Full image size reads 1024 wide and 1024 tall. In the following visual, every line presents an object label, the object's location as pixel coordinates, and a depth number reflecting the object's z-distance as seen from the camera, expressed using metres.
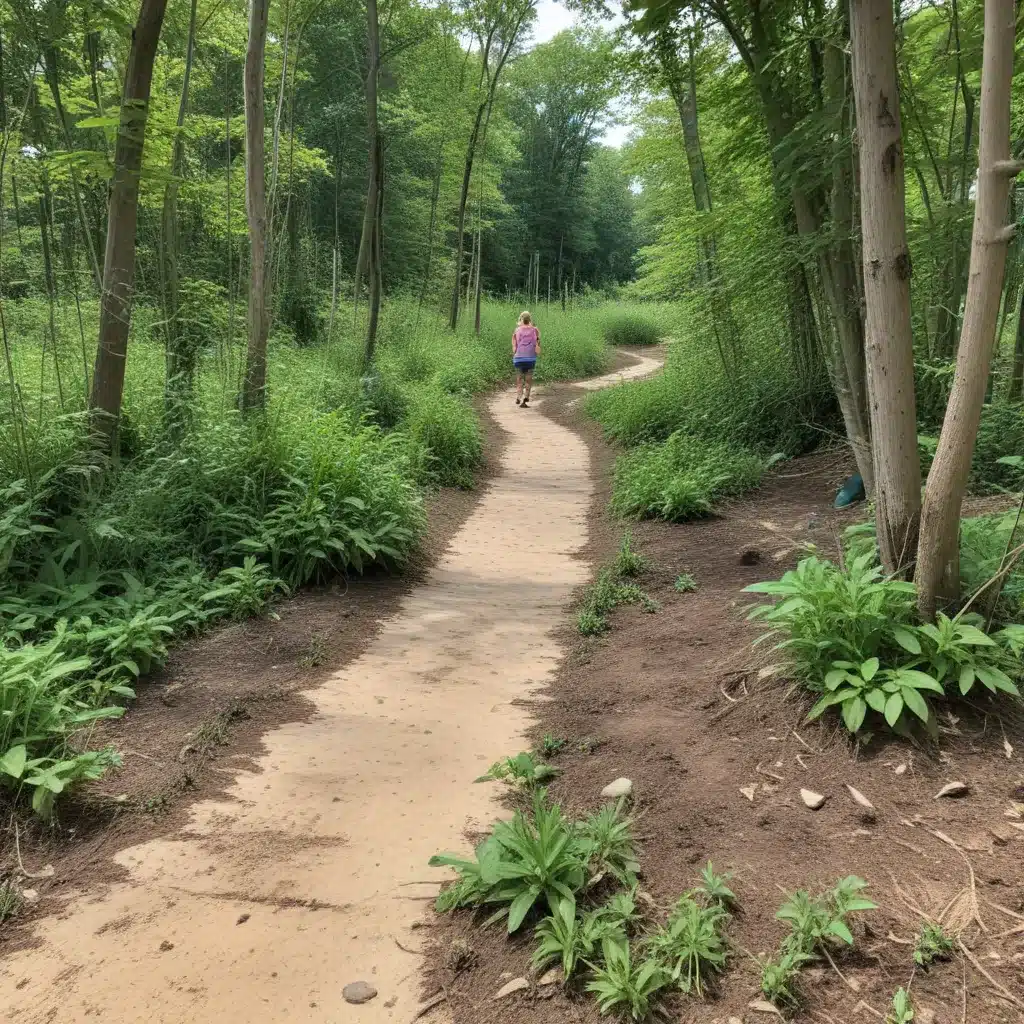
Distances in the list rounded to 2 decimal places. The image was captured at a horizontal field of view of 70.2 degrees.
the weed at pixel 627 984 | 1.54
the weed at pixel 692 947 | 1.59
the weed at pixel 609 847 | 1.97
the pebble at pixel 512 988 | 1.69
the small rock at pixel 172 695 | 3.19
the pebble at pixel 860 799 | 2.07
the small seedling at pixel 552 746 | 2.83
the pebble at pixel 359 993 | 1.70
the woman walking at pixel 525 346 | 12.73
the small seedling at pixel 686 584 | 4.48
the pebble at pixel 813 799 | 2.12
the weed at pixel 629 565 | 4.88
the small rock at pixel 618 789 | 2.41
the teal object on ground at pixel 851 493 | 5.49
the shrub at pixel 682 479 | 6.11
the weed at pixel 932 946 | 1.55
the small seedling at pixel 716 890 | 1.79
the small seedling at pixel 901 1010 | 1.41
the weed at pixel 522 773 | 2.59
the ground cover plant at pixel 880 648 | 2.25
